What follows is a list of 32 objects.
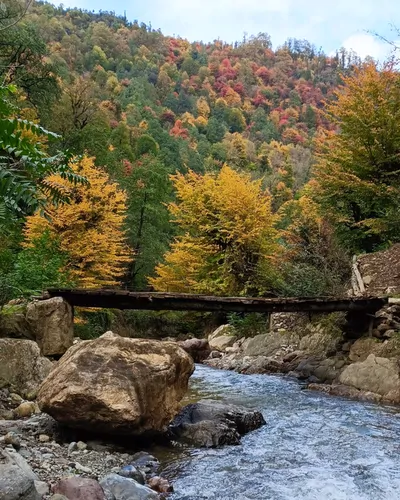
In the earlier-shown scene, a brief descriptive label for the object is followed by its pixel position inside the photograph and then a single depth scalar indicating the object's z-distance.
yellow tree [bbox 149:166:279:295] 21.94
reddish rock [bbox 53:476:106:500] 4.42
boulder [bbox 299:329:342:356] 15.11
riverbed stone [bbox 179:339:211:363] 18.90
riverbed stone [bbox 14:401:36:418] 7.29
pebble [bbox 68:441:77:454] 6.06
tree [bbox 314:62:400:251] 18.50
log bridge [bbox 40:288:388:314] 11.49
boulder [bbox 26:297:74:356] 10.12
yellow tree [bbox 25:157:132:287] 17.62
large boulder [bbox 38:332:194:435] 6.24
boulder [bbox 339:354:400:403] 10.88
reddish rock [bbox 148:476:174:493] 5.28
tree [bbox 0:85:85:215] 3.35
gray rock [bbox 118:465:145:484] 5.41
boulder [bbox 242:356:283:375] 15.23
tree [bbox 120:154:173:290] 29.31
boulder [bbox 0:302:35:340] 9.75
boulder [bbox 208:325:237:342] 21.47
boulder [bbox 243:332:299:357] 17.42
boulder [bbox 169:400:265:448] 7.16
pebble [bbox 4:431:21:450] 5.35
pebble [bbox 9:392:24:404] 7.77
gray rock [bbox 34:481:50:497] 4.26
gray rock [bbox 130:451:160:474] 5.95
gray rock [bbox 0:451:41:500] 3.74
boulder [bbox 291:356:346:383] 13.31
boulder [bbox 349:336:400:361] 12.34
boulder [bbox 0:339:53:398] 8.15
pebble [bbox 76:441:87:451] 6.19
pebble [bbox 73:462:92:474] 5.34
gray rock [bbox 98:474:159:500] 4.79
